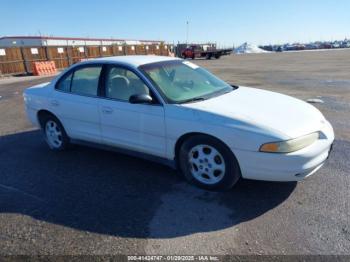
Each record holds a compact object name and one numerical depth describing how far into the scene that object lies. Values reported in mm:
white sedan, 3367
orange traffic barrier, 23641
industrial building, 42597
